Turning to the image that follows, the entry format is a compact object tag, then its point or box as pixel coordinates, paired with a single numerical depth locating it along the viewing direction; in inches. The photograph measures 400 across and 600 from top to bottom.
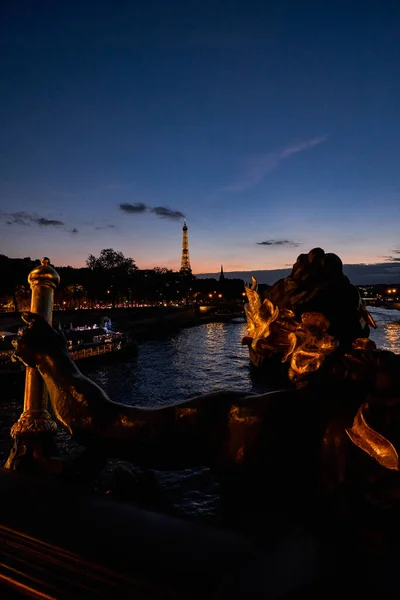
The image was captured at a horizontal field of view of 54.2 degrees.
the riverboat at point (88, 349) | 853.8
